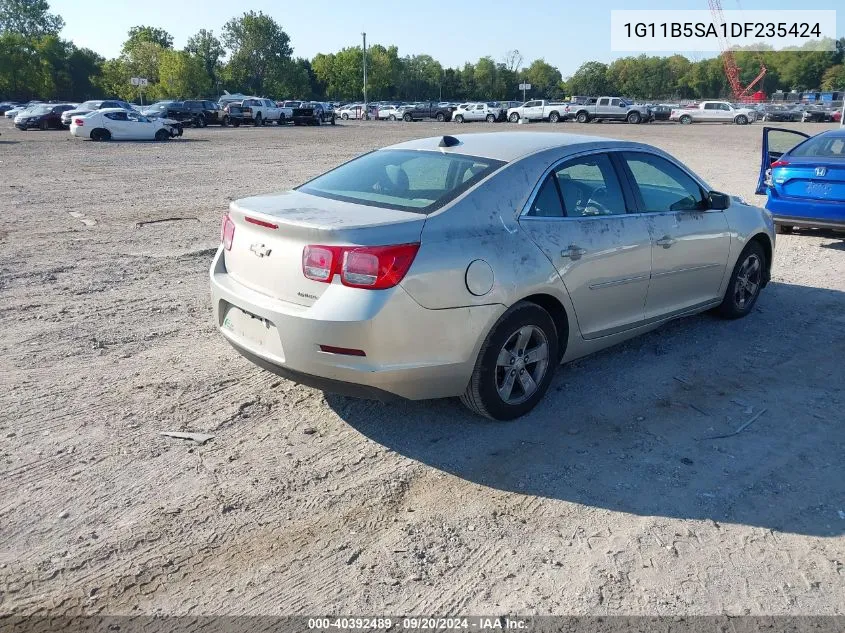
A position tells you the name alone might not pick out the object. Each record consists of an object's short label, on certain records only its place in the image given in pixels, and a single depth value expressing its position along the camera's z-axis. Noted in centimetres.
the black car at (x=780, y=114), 5878
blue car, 898
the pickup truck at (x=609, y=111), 5347
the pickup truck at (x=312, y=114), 5306
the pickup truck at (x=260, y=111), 4984
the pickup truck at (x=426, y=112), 6038
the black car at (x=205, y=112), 4675
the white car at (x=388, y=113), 6500
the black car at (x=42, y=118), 3884
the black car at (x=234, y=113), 4865
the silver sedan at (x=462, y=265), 377
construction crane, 12234
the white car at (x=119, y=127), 3073
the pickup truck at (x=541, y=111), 5356
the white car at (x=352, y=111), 7056
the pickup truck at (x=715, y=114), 5472
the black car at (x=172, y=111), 4466
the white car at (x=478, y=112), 5713
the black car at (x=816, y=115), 5872
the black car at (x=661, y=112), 5736
